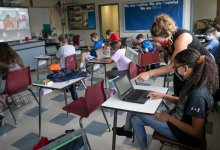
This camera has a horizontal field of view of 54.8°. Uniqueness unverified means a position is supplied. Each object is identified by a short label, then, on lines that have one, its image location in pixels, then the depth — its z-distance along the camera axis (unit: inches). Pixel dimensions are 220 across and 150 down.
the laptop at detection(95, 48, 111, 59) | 161.2
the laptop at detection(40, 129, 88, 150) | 39.4
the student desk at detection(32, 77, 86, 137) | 92.6
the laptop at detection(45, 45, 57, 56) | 209.8
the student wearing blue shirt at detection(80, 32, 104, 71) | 167.4
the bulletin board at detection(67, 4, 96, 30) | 331.5
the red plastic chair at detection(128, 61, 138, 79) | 116.2
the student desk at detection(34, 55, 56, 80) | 179.8
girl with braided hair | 55.1
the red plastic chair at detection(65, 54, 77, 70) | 153.1
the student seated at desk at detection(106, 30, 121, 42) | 205.6
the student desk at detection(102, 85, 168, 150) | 64.5
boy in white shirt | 161.6
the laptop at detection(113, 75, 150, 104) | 72.6
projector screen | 238.8
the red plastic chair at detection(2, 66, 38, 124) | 112.8
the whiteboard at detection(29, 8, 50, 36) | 299.1
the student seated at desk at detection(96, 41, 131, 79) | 133.3
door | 344.5
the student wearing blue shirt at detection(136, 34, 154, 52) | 158.8
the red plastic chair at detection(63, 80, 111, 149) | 83.5
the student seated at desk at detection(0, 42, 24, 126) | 124.1
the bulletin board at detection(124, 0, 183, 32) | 270.5
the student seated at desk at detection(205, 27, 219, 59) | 139.1
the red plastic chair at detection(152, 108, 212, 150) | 59.4
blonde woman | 78.7
